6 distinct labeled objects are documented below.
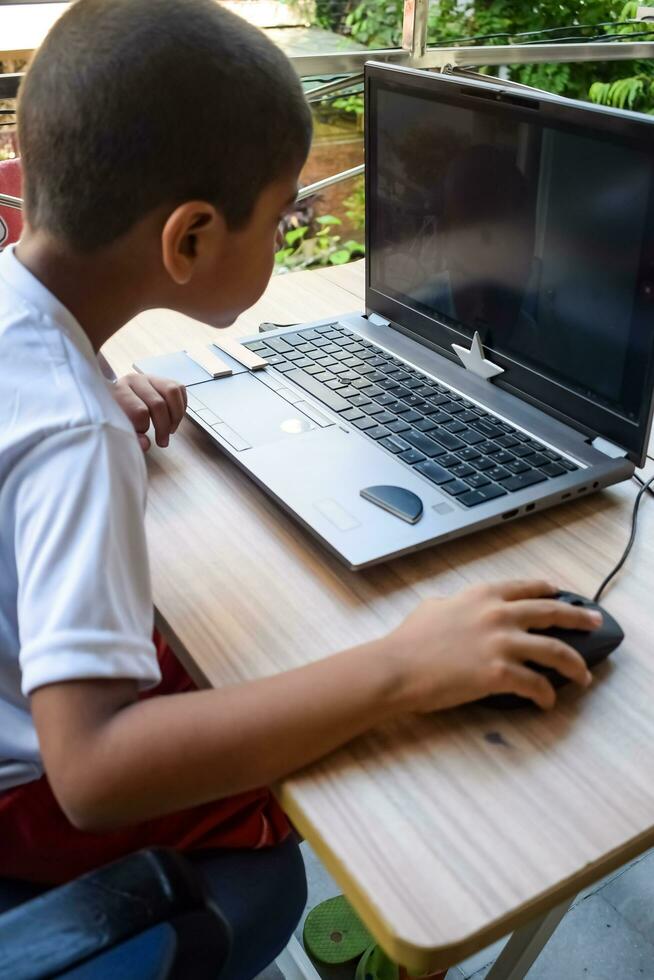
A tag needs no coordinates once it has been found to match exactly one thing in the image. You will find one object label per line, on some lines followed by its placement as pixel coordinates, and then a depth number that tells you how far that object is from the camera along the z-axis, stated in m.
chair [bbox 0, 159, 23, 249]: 1.44
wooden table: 0.47
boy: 0.52
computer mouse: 0.58
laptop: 0.76
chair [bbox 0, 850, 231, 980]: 0.43
